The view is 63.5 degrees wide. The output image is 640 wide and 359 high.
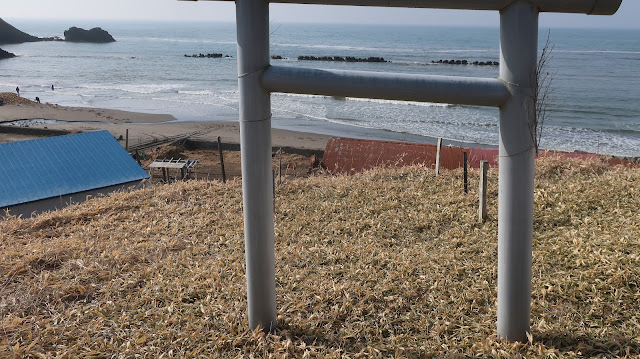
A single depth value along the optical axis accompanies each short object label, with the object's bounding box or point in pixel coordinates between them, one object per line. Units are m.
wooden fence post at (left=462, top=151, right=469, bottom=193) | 7.33
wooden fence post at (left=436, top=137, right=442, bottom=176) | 8.39
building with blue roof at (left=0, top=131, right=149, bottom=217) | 10.09
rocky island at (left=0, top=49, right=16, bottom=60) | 75.70
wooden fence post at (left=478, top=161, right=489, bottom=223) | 6.11
